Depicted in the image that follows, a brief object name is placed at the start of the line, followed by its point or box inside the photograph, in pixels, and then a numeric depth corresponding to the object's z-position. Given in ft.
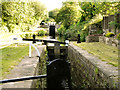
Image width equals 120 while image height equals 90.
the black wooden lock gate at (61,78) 21.91
